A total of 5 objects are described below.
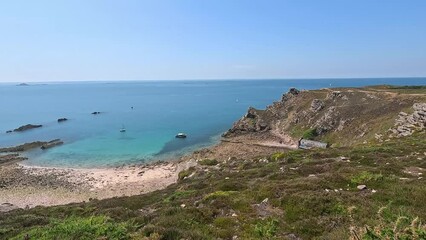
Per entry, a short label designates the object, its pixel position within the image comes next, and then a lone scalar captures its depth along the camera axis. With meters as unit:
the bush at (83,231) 10.50
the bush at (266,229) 10.84
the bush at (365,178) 16.11
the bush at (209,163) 36.31
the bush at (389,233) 5.75
